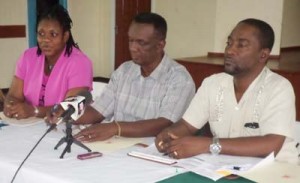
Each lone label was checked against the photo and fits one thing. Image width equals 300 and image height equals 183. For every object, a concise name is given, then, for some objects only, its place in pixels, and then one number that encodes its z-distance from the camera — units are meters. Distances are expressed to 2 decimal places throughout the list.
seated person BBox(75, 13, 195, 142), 2.30
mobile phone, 1.76
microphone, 1.70
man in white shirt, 1.80
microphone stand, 1.85
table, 1.55
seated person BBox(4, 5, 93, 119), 2.55
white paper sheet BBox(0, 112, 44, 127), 2.30
